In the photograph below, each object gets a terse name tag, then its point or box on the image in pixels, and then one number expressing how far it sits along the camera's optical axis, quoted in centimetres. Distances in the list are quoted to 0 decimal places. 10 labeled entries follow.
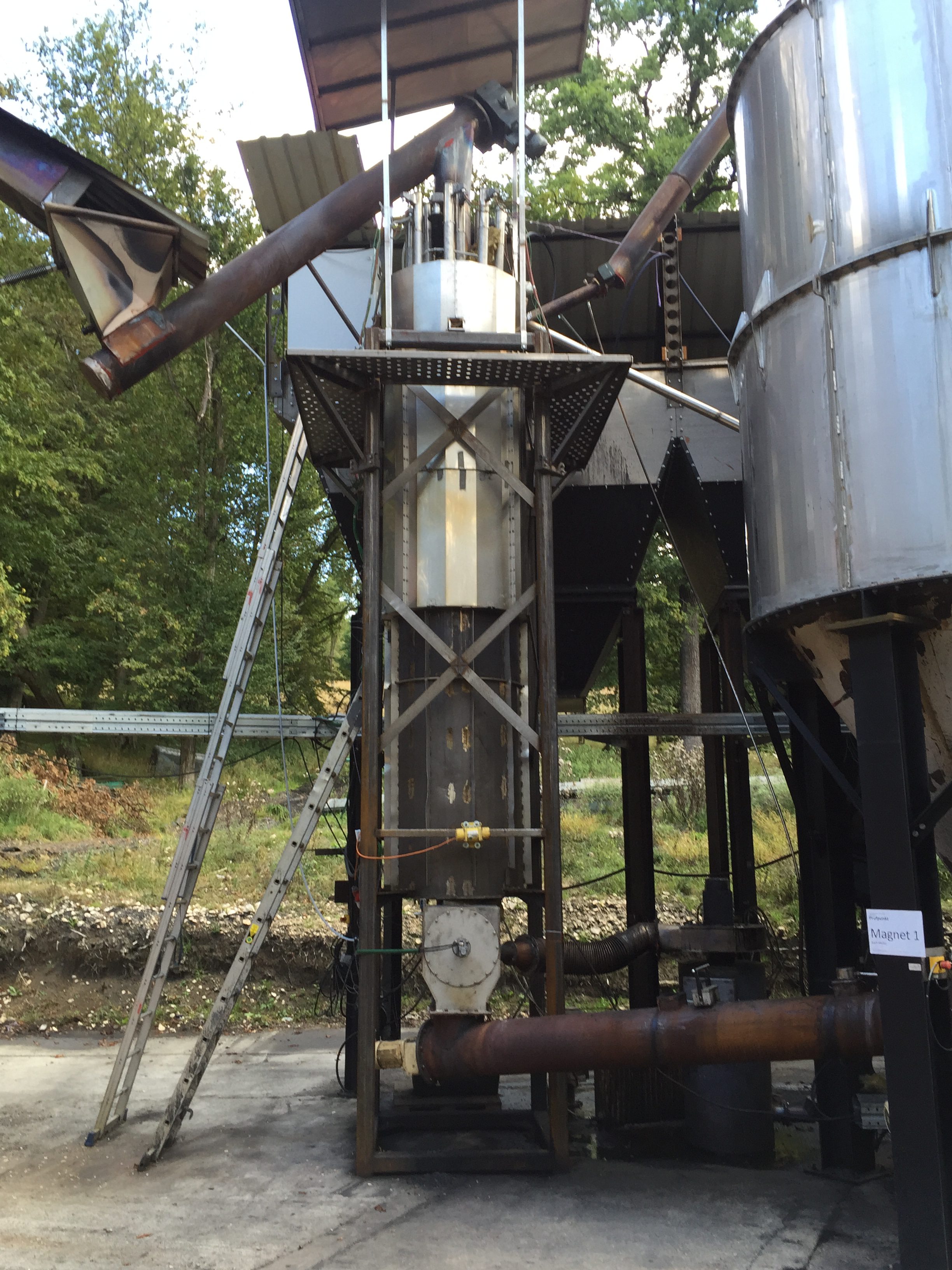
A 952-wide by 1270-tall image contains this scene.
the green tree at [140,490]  2364
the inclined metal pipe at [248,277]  764
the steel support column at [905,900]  518
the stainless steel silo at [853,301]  564
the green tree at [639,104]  2484
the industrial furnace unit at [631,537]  567
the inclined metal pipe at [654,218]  905
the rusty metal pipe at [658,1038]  595
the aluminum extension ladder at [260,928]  780
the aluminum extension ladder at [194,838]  815
